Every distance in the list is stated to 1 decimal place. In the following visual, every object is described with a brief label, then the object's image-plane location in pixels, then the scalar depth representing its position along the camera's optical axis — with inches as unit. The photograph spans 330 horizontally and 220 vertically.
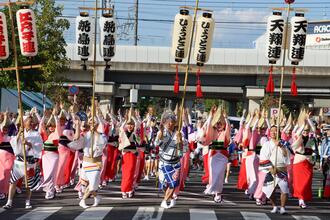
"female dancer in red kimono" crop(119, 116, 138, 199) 558.9
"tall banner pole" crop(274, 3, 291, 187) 496.8
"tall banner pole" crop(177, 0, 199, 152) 508.5
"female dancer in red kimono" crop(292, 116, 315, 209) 555.8
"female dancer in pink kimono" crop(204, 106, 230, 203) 557.0
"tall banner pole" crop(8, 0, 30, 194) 480.7
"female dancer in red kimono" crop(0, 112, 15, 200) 532.1
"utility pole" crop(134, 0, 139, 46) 2115.7
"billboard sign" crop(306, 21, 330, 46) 2861.7
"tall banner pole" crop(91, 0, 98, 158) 494.6
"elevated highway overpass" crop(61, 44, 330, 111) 1756.9
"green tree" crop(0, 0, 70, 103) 1083.9
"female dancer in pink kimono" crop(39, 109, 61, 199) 546.9
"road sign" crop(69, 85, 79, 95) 1069.1
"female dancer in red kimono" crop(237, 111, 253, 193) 613.6
